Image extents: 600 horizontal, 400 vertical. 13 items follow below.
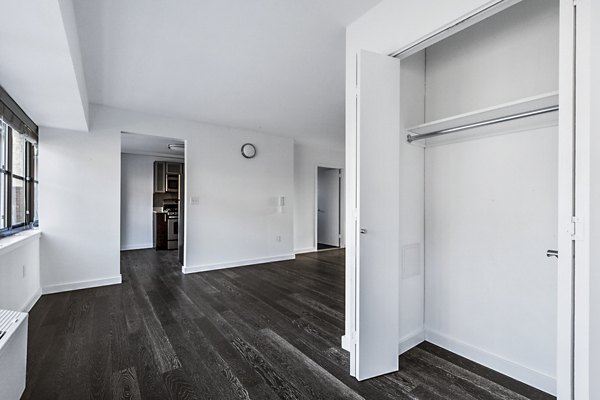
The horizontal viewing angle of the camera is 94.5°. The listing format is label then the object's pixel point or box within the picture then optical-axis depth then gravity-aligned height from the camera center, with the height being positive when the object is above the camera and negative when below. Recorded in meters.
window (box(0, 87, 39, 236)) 2.62 +0.32
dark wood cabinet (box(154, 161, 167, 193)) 6.65 +0.52
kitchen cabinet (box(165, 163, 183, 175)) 6.77 +0.76
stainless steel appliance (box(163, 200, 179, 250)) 6.44 -0.70
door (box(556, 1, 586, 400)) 1.04 -0.03
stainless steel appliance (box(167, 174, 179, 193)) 6.80 +0.39
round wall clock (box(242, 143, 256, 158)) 4.99 +0.89
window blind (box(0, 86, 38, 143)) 2.42 +0.80
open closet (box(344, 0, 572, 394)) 1.67 +0.01
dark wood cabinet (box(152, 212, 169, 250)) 6.39 -0.75
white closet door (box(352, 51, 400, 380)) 1.73 -0.11
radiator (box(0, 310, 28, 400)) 1.17 -0.72
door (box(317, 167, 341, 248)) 7.07 -0.19
